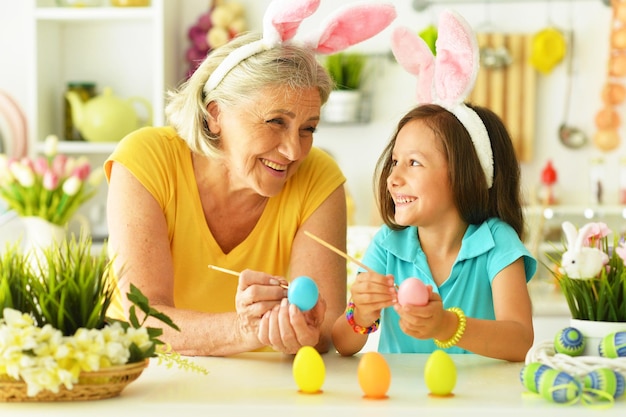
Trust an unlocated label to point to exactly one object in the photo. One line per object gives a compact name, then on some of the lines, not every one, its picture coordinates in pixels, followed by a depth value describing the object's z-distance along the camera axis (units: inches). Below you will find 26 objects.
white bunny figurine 80.1
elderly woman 102.1
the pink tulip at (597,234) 82.7
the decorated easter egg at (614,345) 79.4
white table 75.2
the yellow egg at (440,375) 78.2
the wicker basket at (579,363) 78.0
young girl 100.3
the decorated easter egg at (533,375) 77.6
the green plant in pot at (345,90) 210.4
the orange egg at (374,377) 78.0
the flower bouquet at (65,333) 74.8
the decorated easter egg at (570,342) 80.9
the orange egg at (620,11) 206.0
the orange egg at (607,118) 209.4
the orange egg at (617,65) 208.4
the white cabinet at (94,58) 205.0
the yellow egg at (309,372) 78.8
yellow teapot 202.4
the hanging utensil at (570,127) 212.0
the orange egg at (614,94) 209.3
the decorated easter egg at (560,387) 76.2
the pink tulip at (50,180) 176.4
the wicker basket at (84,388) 75.9
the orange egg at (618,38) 206.6
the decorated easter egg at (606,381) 77.0
